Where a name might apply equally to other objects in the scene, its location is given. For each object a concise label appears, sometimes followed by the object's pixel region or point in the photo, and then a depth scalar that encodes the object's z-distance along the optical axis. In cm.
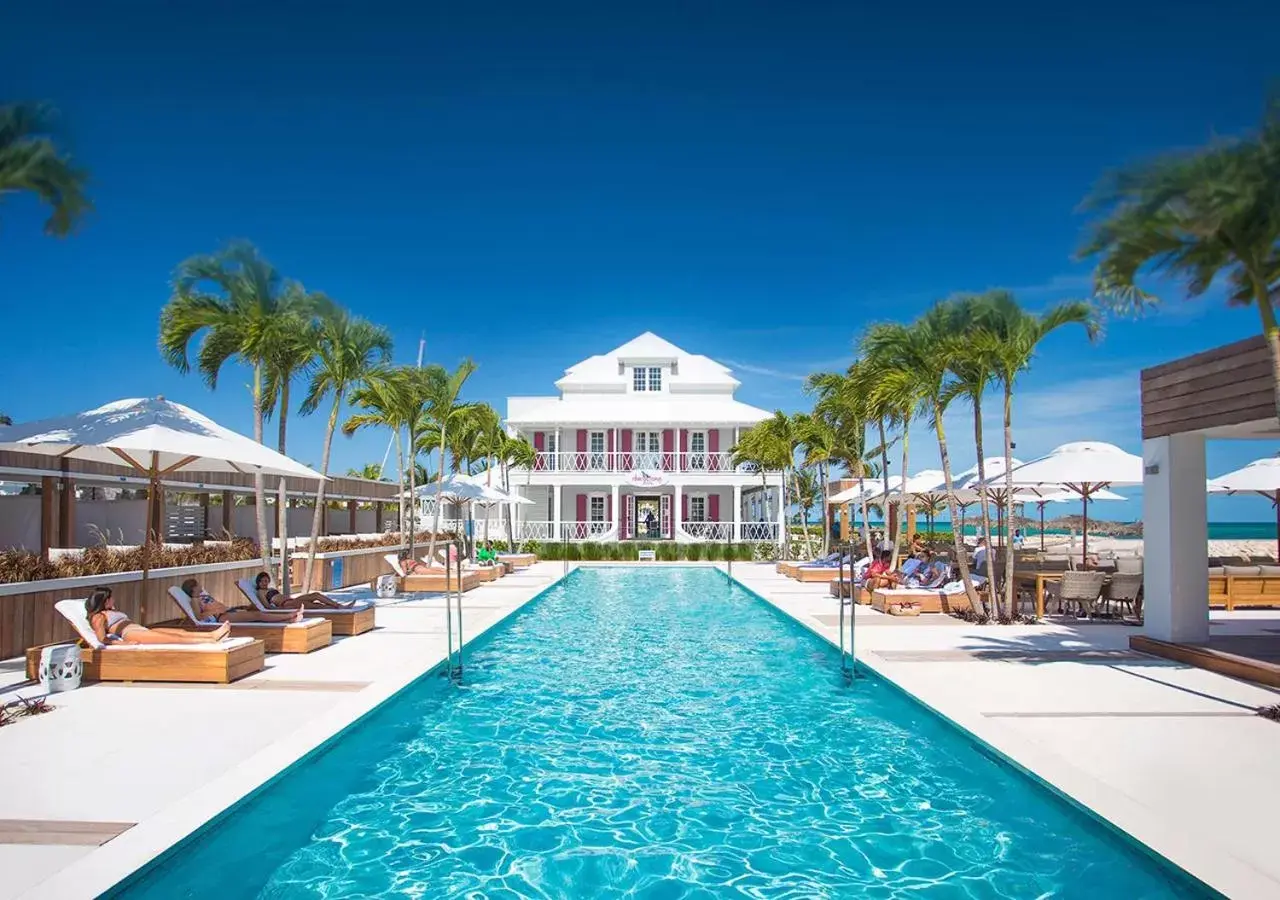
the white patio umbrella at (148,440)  823
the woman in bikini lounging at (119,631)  832
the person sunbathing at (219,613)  974
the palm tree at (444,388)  2075
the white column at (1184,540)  1006
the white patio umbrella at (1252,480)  1472
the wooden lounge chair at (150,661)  818
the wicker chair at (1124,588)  1305
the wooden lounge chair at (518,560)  2639
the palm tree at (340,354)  1420
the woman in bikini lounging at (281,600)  1119
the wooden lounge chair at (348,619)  1187
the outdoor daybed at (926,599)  1468
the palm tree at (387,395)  1694
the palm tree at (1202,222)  627
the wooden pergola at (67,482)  1119
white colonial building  3366
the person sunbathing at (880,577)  1587
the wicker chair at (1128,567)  1468
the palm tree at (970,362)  1252
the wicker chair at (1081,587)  1294
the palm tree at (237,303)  1312
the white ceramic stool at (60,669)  765
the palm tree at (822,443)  2541
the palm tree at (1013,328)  1216
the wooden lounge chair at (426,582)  1891
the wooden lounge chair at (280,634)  1016
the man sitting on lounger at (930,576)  1528
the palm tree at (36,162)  593
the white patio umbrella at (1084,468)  1406
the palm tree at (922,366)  1352
